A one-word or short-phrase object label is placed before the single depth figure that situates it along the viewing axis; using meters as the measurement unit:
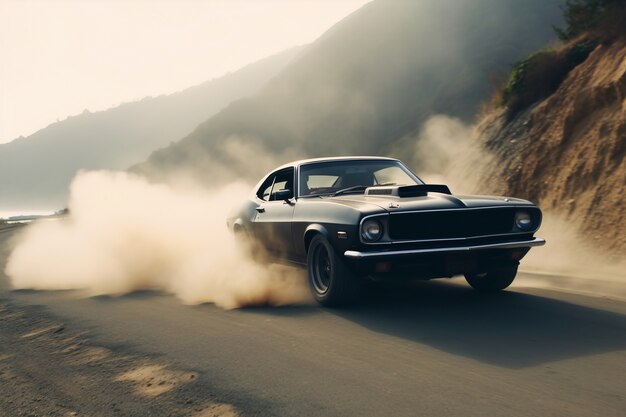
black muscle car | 5.66
